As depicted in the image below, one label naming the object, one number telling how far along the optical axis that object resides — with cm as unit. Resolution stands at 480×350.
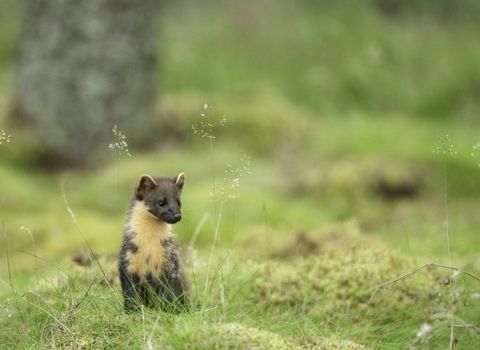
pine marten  973
